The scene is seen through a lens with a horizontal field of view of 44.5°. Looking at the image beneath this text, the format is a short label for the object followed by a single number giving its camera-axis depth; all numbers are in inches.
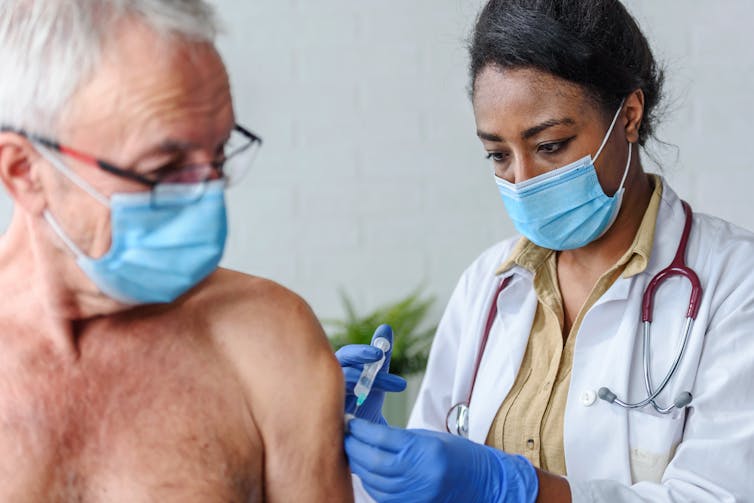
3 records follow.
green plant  123.3
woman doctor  57.1
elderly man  39.1
